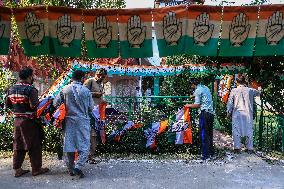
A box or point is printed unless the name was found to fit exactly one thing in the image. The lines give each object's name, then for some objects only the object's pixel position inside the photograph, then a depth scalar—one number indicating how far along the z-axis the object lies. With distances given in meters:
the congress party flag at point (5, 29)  4.59
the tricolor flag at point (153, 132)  4.73
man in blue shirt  4.50
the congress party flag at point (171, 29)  4.66
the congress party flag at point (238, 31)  4.66
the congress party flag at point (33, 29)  4.63
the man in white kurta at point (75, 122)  3.67
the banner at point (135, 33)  4.70
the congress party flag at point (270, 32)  4.60
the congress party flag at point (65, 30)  4.69
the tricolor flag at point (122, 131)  4.76
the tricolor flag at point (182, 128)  4.68
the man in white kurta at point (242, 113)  4.93
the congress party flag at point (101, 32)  4.74
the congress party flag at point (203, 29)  4.66
